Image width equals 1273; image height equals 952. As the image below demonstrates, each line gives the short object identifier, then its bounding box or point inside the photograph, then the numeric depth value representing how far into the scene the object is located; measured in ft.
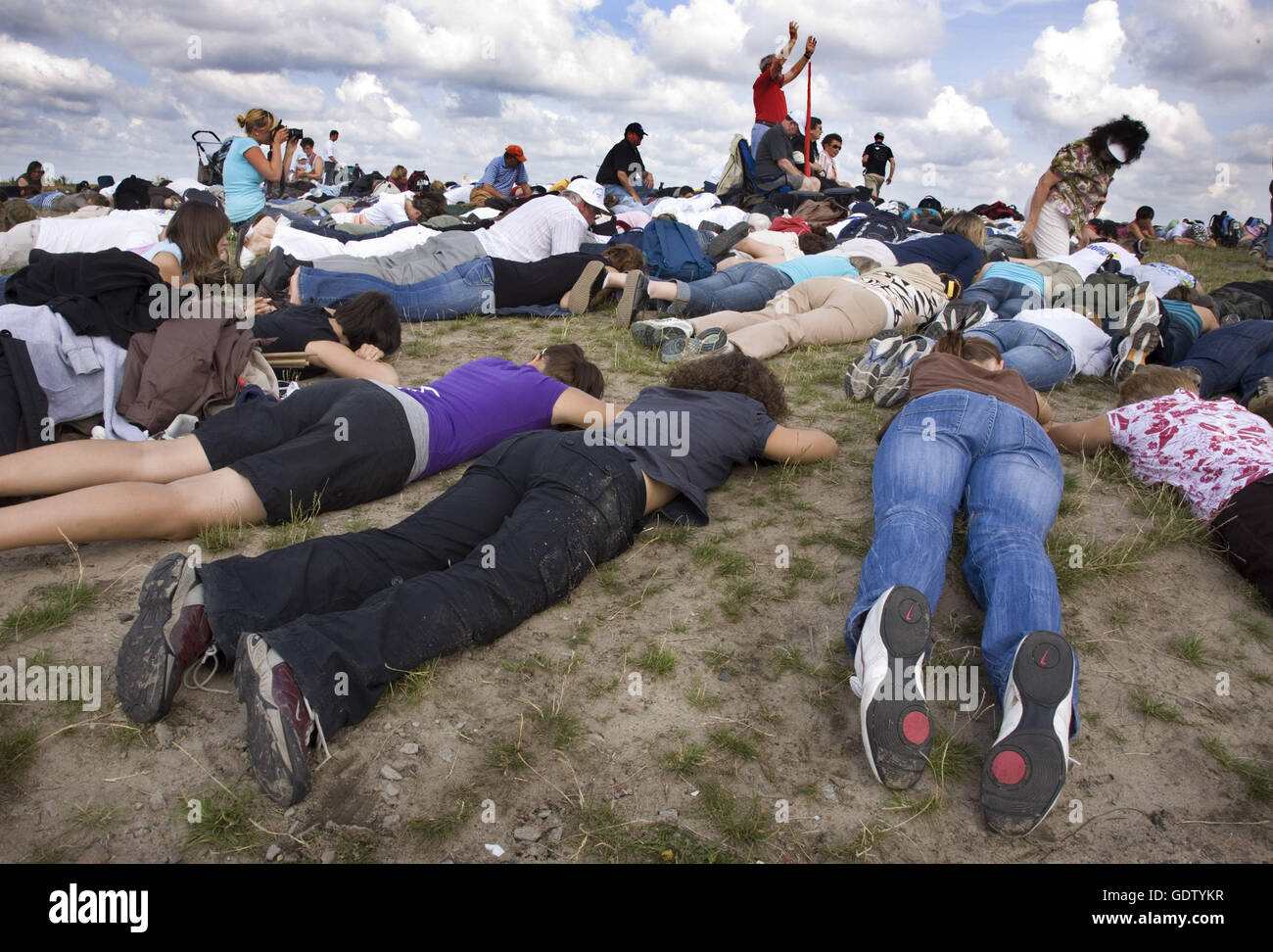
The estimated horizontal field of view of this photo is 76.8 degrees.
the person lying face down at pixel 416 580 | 6.86
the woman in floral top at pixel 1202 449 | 10.21
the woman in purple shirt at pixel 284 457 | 9.27
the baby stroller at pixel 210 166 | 42.75
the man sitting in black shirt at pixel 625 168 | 45.80
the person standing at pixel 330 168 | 60.90
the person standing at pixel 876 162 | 54.54
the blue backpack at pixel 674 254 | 23.84
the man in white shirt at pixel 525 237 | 22.75
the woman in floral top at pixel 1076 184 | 25.68
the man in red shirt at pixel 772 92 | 38.70
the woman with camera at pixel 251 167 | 27.53
